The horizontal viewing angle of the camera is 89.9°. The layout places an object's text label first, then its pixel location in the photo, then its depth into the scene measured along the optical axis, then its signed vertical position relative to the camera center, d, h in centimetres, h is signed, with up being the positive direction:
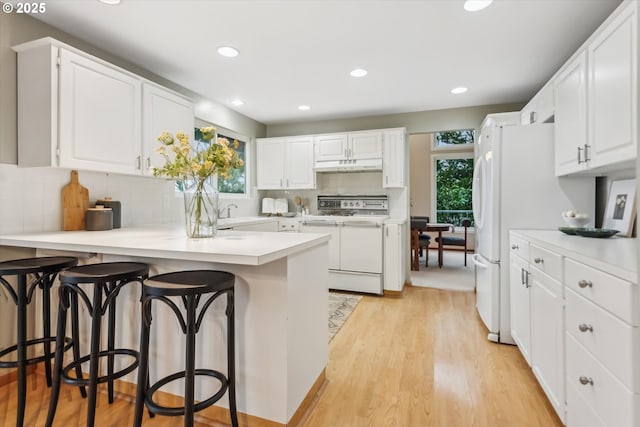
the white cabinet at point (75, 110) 197 +67
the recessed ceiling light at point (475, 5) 195 +129
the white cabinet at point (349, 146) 422 +90
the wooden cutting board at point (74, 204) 228 +5
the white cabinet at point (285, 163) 458 +72
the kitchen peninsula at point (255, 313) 149 -51
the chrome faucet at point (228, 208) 397 +5
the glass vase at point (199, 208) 185 +2
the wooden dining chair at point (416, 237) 527 -42
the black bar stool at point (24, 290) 159 -41
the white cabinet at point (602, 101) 152 +63
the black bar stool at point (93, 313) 142 -49
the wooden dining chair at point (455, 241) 568 -50
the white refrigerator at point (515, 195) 244 +14
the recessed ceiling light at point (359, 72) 296 +132
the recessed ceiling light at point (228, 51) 255 +131
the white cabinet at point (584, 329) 108 -49
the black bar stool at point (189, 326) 127 -47
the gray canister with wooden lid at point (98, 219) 229 -5
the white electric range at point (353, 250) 392 -47
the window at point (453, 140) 729 +167
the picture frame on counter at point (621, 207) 198 +4
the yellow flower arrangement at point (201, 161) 177 +29
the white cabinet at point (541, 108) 257 +93
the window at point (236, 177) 422 +50
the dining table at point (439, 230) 555 -30
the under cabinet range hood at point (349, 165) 423 +64
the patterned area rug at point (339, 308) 296 -104
